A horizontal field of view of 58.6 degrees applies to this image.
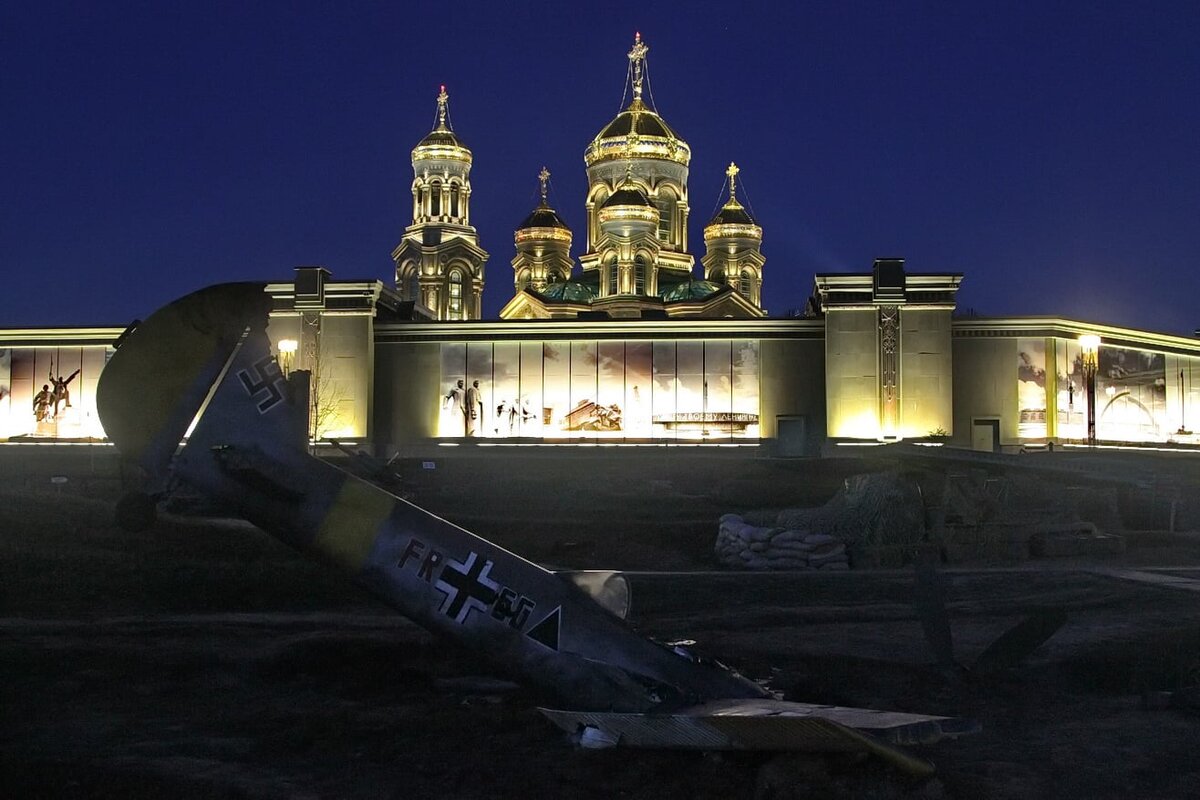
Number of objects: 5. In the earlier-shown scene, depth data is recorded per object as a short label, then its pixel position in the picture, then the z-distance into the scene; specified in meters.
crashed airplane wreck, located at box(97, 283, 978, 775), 9.75
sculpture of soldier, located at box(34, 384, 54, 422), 58.66
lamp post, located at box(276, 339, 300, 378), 52.72
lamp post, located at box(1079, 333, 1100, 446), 42.59
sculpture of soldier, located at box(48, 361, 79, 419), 58.59
